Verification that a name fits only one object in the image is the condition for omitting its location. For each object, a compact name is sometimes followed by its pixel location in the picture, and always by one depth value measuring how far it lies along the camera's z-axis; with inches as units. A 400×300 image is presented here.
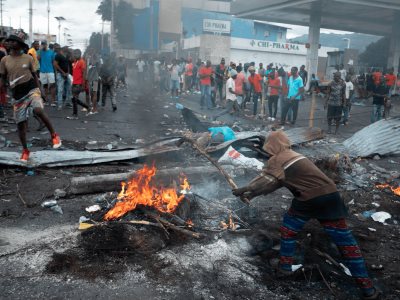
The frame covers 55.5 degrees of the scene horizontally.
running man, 242.4
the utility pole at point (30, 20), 1298.0
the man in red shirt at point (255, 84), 561.0
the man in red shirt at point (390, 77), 577.1
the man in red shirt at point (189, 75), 824.2
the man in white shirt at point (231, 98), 507.8
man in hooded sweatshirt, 137.6
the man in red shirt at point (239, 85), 517.3
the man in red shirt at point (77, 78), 422.3
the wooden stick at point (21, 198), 200.6
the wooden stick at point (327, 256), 158.5
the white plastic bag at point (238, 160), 281.1
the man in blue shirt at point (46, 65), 453.4
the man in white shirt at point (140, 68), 796.0
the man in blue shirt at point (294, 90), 471.5
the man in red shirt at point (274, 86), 521.3
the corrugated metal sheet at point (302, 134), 348.9
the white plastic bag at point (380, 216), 215.8
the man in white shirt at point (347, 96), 527.1
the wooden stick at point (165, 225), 166.1
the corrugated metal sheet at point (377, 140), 358.3
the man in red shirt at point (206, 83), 609.3
